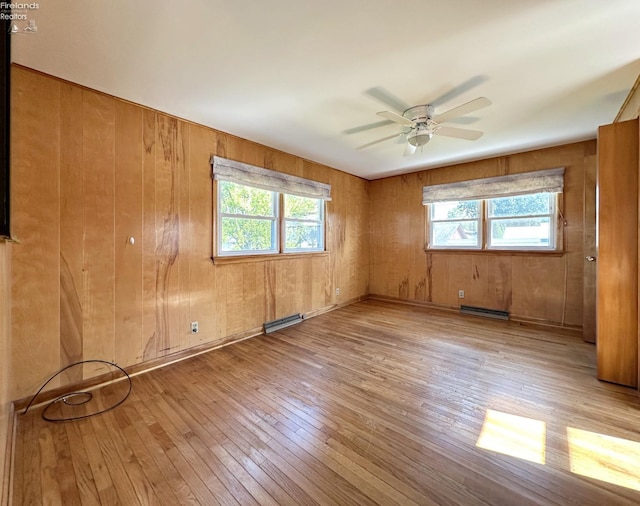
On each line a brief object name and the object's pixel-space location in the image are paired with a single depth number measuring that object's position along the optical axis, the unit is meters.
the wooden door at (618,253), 2.23
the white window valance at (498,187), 3.75
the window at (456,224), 4.50
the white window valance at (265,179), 3.11
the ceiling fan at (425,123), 2.25
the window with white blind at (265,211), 3.24
